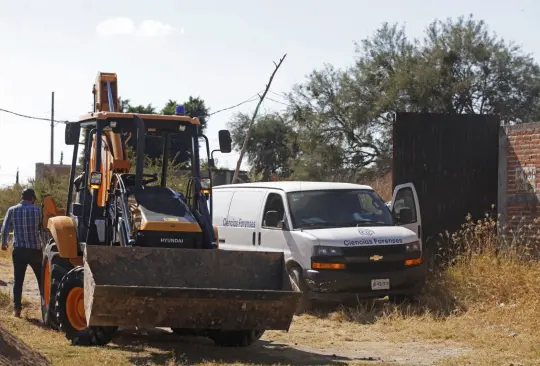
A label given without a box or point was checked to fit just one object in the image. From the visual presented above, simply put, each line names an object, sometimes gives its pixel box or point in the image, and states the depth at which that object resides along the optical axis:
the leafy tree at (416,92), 40.28
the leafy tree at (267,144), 53.00
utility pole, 57.24
